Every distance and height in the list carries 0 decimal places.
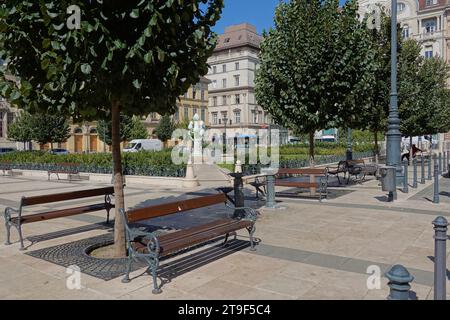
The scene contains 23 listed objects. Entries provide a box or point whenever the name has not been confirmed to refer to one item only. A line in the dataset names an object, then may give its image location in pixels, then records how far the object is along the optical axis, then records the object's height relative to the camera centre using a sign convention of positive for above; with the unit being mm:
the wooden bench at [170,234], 4551 -1126
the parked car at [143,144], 43906 +892
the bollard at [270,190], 9609 -1006
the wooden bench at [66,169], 19547 -888
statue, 29188 +1293
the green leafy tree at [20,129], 35147 +2309
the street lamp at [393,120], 12750 +919
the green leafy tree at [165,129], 54438 +3145
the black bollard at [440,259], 3666 -1062
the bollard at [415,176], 13461 -1015
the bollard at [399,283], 3125 -1093
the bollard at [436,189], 10029 -1080
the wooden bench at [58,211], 6402 -1056
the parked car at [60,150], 47062 +315
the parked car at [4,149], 47212 +598
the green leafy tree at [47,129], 30875 +1935
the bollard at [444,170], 19209 -1178
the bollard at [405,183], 12286 -1142
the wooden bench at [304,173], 10695 -705
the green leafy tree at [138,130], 41938 +2469
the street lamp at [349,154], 20562 -283
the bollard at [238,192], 8556 -925
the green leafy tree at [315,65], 10766 +2370
